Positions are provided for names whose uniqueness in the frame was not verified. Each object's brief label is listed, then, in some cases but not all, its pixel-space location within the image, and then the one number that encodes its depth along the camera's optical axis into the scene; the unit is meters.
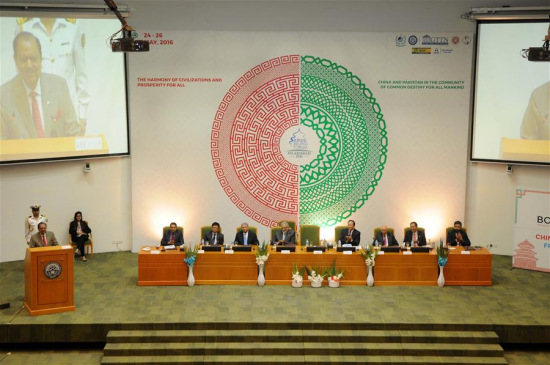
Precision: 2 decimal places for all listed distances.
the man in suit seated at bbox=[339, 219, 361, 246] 11.48
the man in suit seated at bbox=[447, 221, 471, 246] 11.63
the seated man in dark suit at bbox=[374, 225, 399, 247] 11.52
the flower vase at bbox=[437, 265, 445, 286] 10.87
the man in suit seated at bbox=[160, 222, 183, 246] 11.57
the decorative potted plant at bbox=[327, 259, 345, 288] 10.81
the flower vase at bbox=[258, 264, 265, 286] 10.85
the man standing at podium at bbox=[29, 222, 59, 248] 10.34
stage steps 8.97
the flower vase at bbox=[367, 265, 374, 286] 10.88
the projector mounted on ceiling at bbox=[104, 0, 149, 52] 10.17
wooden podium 9.54
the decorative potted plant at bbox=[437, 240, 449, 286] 10.80
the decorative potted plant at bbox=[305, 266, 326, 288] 10.77
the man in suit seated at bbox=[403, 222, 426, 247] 11.58
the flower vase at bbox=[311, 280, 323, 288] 10.79
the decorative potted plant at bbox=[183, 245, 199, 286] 10.73
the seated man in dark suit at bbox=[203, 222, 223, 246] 11.54
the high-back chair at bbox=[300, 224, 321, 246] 12.26
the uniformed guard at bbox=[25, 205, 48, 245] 10.62
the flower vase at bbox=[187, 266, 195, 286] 10.81
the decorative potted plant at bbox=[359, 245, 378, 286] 10.80
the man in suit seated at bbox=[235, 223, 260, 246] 11.60
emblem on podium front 9.59
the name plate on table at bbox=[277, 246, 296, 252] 11.02
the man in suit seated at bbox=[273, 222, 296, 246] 11.67
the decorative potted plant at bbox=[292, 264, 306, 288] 10.80
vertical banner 11.76
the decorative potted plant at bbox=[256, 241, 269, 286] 10.80
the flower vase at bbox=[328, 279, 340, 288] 10.82
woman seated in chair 12.34
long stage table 10.90
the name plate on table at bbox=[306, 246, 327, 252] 10.96
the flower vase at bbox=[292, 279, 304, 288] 10.83
